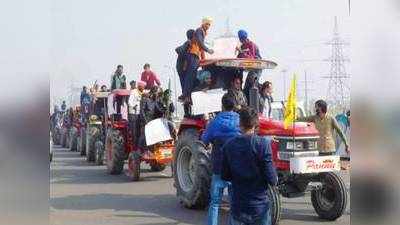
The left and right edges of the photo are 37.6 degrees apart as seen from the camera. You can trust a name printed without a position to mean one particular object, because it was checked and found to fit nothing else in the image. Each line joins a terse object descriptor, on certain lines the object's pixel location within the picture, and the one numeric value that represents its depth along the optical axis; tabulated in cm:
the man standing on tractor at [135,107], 1048
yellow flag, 603
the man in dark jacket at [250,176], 416
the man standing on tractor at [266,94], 746
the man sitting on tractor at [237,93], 672
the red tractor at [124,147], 1016
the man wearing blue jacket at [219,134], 574
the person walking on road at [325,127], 709
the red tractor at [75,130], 1750
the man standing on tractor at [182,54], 829
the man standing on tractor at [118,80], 1274
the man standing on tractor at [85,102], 1524
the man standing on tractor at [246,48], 802
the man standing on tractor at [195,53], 791
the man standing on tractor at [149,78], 1178
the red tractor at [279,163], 632
